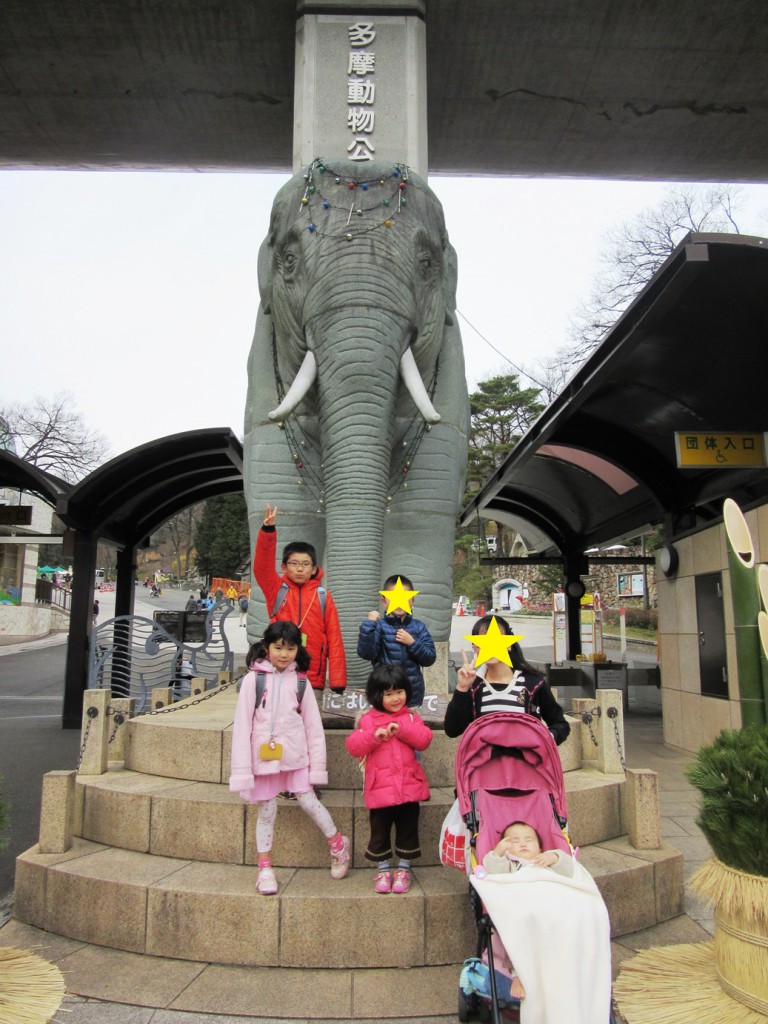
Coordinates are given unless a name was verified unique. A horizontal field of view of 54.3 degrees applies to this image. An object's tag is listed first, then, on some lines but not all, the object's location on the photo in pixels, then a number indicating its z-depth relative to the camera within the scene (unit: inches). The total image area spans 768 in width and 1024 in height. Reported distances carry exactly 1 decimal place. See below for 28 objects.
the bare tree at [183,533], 2551.7
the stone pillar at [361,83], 319.3
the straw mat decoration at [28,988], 111.3
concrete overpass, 372.2
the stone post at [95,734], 192.2
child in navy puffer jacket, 163.8
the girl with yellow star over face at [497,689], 138.6
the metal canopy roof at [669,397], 247.0
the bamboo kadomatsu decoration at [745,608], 118.4
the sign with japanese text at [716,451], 300.4
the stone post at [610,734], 195.9
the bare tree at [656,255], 823.1
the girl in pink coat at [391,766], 144.6
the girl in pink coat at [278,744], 146.5
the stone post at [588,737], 207.9
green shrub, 116.4
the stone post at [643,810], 171.5
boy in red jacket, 177.0
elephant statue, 217.2
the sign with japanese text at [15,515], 484.1
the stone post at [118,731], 204.2
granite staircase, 133.5
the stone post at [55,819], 164.1
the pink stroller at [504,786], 123.5
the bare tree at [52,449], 1339.8
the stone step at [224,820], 158.9
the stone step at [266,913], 138.7
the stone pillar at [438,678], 217.3
